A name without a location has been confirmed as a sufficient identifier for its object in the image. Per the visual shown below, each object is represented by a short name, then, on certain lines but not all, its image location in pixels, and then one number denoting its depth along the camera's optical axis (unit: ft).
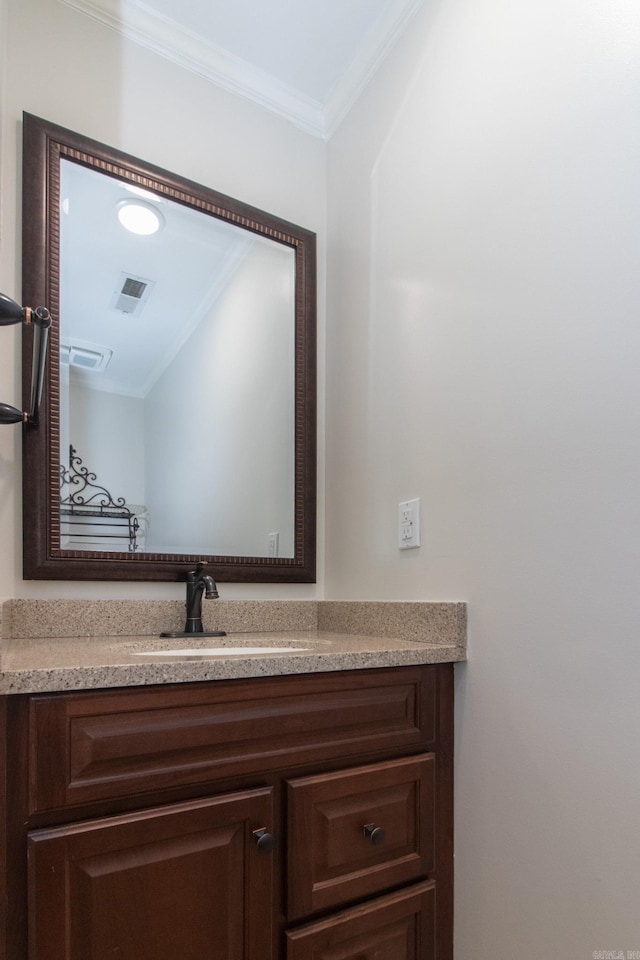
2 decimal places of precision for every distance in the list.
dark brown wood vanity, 2.61
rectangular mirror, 4.49
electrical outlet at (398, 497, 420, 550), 4.50
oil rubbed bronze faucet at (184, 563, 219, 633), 4.69
